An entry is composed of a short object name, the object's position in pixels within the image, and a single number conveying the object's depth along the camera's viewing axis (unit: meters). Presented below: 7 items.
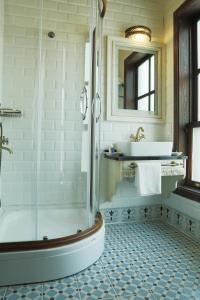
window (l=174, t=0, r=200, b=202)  2.50
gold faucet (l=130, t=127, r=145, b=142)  2.57
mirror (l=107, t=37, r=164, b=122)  2.61
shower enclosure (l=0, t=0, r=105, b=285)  2.18
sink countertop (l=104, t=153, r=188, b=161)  2.19
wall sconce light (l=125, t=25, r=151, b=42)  2.58
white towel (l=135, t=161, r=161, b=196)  2.15
